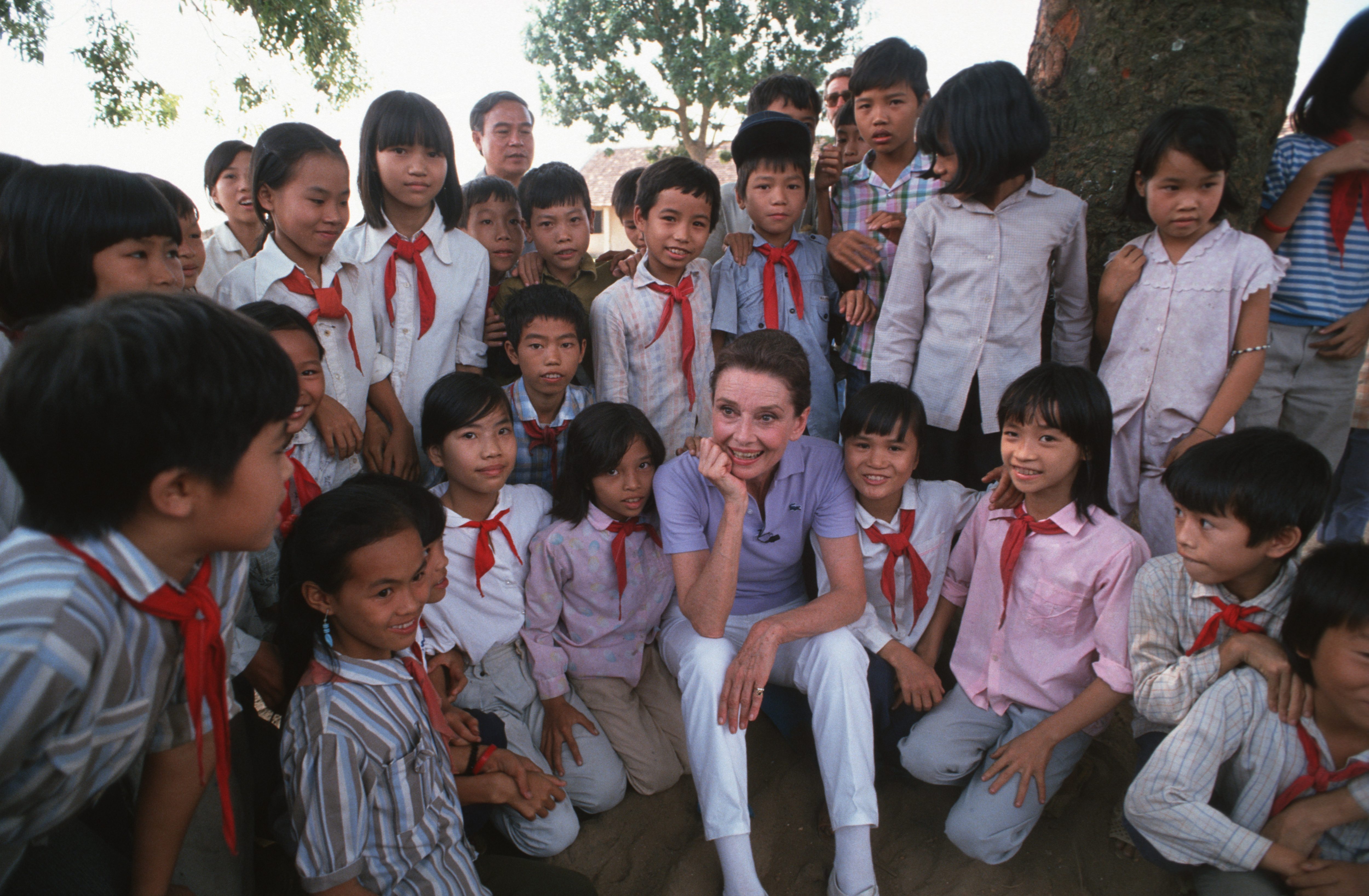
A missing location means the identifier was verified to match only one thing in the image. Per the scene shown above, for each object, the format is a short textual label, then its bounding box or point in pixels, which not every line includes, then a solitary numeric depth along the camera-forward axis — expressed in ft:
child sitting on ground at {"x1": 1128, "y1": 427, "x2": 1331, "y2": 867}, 6.47
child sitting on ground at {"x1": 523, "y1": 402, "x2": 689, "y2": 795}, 8.95
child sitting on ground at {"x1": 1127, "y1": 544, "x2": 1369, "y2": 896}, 5.94
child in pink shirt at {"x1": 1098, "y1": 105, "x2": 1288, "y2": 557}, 8.43
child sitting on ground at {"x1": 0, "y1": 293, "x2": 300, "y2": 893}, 4.00
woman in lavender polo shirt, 7.27
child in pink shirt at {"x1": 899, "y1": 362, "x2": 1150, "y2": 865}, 7.68
